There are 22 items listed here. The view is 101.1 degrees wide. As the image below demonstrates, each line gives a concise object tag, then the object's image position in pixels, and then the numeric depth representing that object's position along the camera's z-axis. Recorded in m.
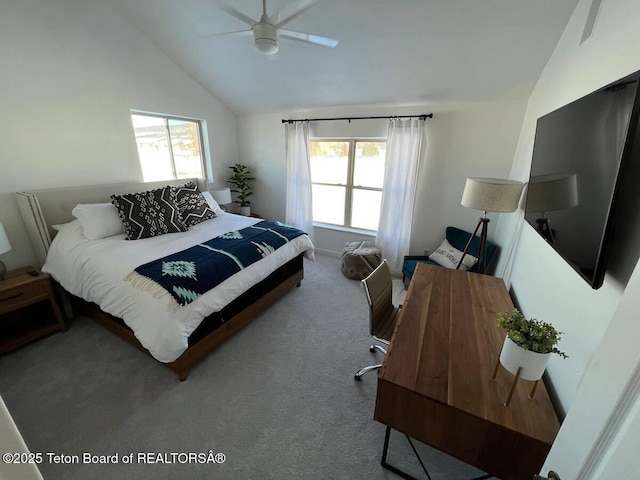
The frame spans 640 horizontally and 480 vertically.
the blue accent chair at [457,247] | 2.81
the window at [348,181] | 3.66
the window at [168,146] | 3.23
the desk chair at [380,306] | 1.73
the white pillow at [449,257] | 2.86
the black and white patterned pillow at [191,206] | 2.96
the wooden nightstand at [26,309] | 2.01
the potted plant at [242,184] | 4.33
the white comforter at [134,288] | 1.69
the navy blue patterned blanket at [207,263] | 1.78
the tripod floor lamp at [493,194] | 1.97
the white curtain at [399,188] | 3.10
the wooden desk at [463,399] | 0.94
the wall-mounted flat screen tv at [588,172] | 0.80
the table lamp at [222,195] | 3.79
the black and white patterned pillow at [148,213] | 2.49
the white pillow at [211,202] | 3.38
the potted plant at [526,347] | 0.90
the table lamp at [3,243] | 1.86
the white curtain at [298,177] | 3.77
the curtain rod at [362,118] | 2.98
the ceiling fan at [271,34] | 1.71
